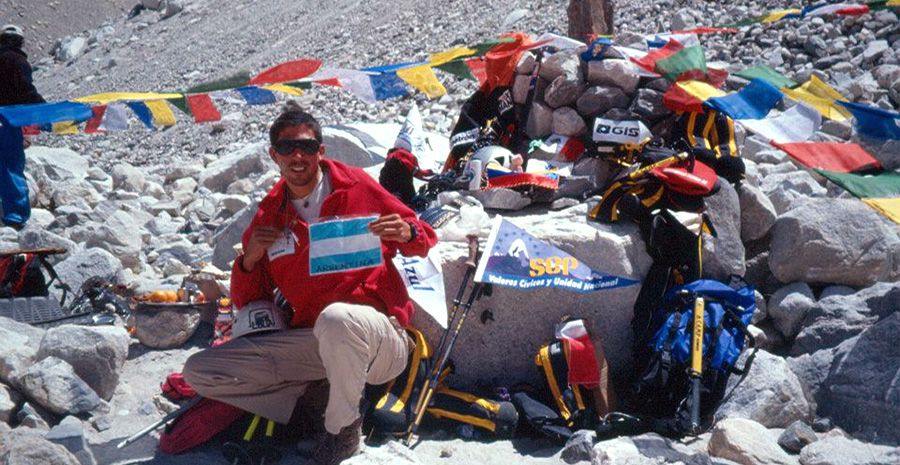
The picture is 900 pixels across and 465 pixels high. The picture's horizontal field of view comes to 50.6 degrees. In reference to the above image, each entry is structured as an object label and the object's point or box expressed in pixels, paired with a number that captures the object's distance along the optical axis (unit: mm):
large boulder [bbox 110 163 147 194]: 11609
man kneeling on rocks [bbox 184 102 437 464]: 4523
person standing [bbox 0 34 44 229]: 9047
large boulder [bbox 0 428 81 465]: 3777
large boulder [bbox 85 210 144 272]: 7895
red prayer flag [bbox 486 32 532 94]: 7953
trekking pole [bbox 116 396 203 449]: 4789
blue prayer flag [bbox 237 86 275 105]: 7129
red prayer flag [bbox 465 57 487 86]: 8259
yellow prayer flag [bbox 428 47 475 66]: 7758
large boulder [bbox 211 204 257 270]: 7624
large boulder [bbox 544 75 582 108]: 7699
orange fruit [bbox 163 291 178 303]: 6266
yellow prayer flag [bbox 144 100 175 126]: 7098
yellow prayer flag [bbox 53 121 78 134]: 8319
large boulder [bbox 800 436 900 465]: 4305
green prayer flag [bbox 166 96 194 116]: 7020
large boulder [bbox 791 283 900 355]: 5762
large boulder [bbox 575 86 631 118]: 7504
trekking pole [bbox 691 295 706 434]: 4945
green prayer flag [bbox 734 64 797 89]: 5938
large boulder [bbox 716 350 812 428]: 5090
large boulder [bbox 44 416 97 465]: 4336
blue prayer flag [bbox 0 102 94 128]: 6582
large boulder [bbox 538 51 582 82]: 7812
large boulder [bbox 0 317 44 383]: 5141
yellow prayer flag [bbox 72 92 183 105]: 6812
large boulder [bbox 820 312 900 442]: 4996
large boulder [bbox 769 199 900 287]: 6441
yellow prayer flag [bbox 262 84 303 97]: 7098
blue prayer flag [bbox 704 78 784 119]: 5723
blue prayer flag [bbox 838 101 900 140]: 5176
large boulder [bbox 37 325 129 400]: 5336
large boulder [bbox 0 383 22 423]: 4871
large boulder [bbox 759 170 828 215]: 7320
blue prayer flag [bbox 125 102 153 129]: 7295
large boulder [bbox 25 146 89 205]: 10611
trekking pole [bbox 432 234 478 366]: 5467
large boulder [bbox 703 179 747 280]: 6204
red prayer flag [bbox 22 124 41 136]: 10470
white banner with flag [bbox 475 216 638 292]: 5555
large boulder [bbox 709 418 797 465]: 4484
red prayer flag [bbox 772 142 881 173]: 5082
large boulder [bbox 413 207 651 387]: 5770
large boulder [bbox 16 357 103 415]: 5047
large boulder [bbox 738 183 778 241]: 6766
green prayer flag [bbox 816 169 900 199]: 4781
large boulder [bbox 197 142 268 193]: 11359
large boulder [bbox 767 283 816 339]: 6184
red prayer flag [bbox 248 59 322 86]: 7090
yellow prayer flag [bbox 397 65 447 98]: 7430
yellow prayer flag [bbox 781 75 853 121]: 5641
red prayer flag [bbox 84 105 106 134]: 7141
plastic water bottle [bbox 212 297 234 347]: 5966
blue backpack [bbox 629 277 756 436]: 5246
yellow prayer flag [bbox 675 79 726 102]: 6266
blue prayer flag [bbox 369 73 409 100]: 7340
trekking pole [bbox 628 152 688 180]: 6068
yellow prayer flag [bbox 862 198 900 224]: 4574
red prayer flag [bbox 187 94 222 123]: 7066
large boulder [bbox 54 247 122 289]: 7145
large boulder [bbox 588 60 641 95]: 7457
